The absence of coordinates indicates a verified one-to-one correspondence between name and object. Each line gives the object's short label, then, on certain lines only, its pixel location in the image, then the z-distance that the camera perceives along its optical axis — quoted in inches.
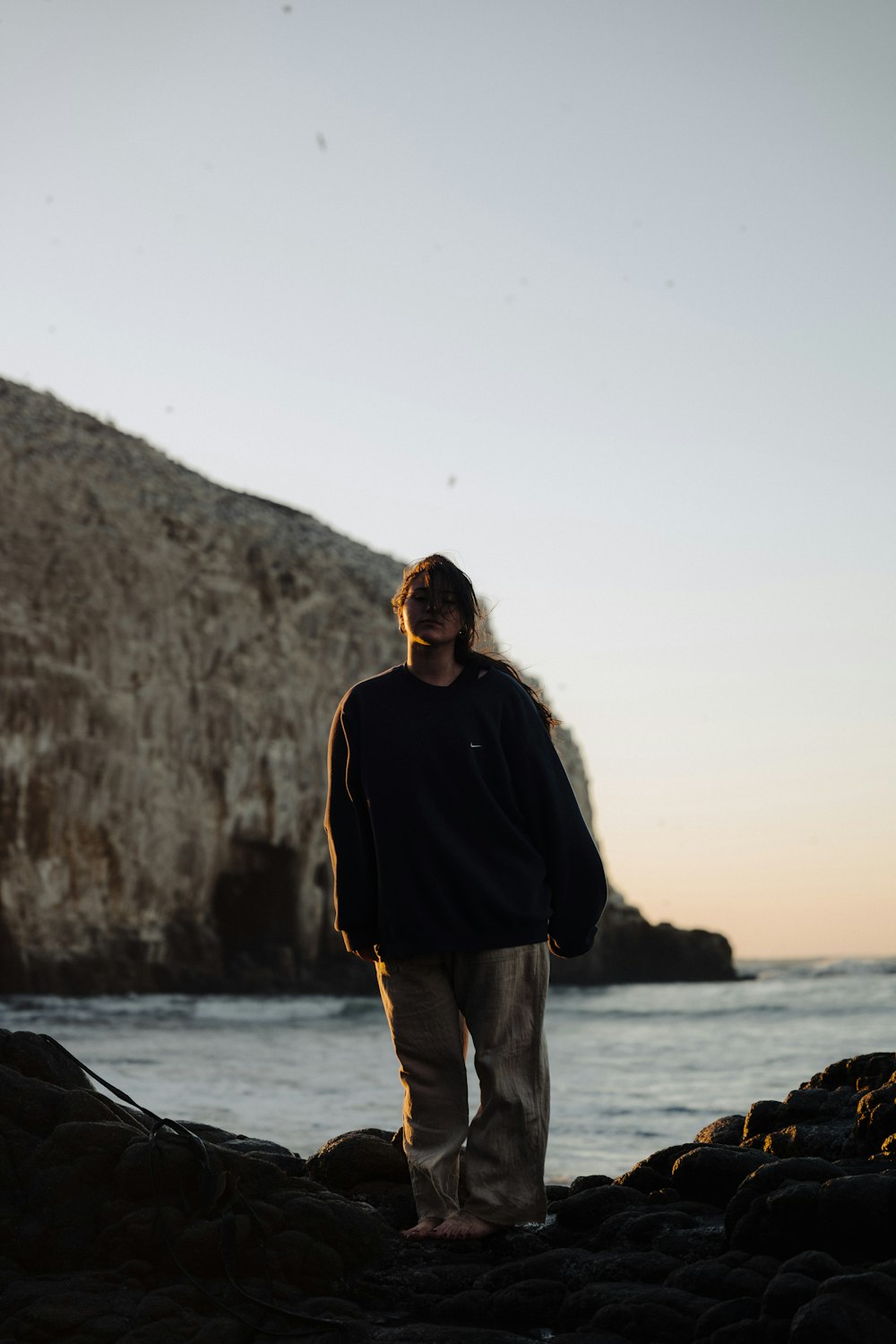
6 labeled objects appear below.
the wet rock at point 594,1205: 134.6
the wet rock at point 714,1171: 138.1
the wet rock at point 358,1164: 153.6
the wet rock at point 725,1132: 176.2
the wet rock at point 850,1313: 88.0
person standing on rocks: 128.0
